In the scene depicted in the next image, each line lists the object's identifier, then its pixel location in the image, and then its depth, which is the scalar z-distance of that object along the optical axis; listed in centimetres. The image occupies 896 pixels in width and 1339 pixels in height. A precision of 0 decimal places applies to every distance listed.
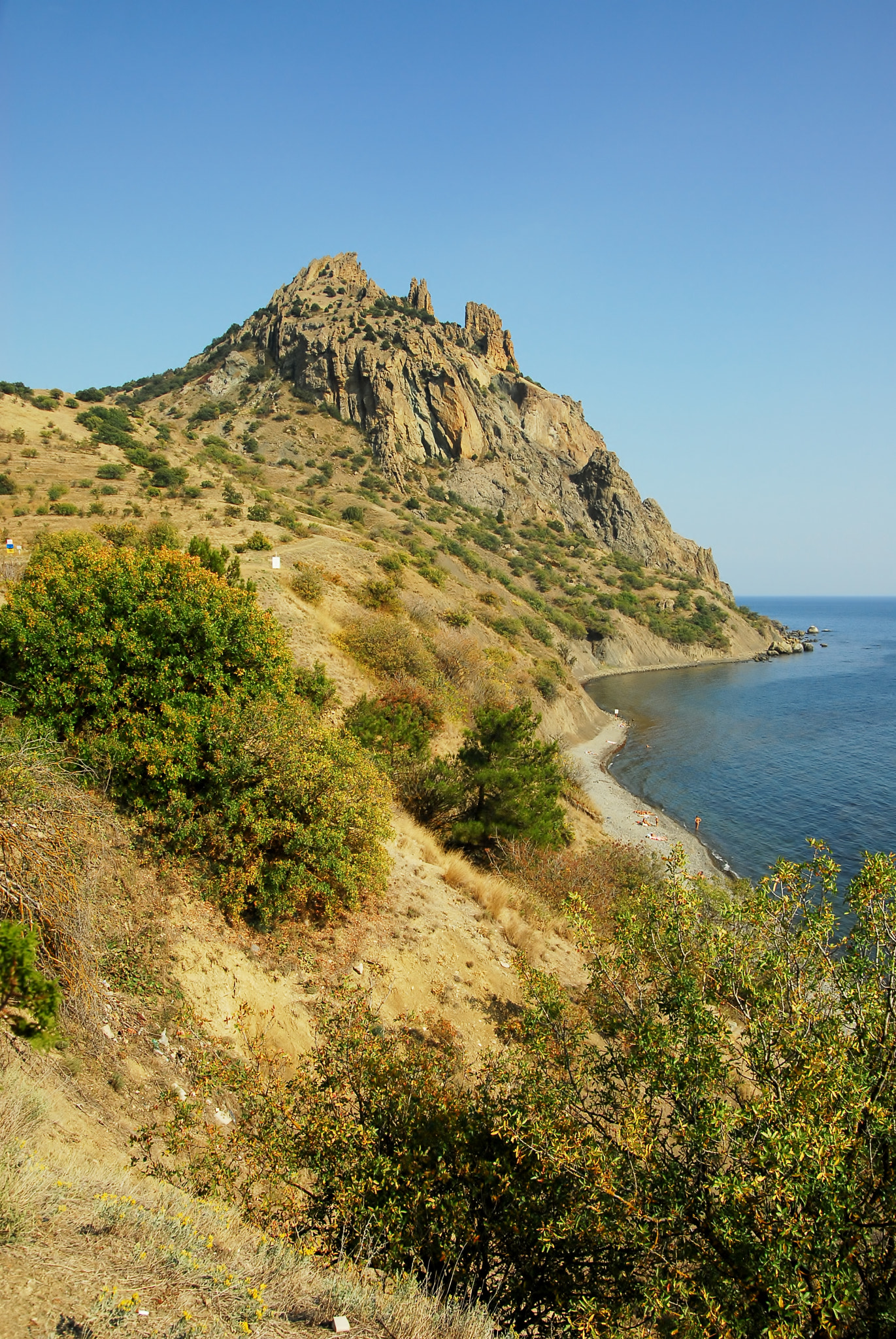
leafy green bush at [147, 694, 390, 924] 1039
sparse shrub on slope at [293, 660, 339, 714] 1830
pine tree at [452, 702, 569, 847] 1825
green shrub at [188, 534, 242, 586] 1908
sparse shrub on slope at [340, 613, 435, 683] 2403
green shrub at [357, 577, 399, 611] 2947
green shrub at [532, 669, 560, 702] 4084
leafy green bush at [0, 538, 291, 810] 1078
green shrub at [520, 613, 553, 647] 5459
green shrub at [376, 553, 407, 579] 3528
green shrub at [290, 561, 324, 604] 2641
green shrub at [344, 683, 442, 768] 1867
